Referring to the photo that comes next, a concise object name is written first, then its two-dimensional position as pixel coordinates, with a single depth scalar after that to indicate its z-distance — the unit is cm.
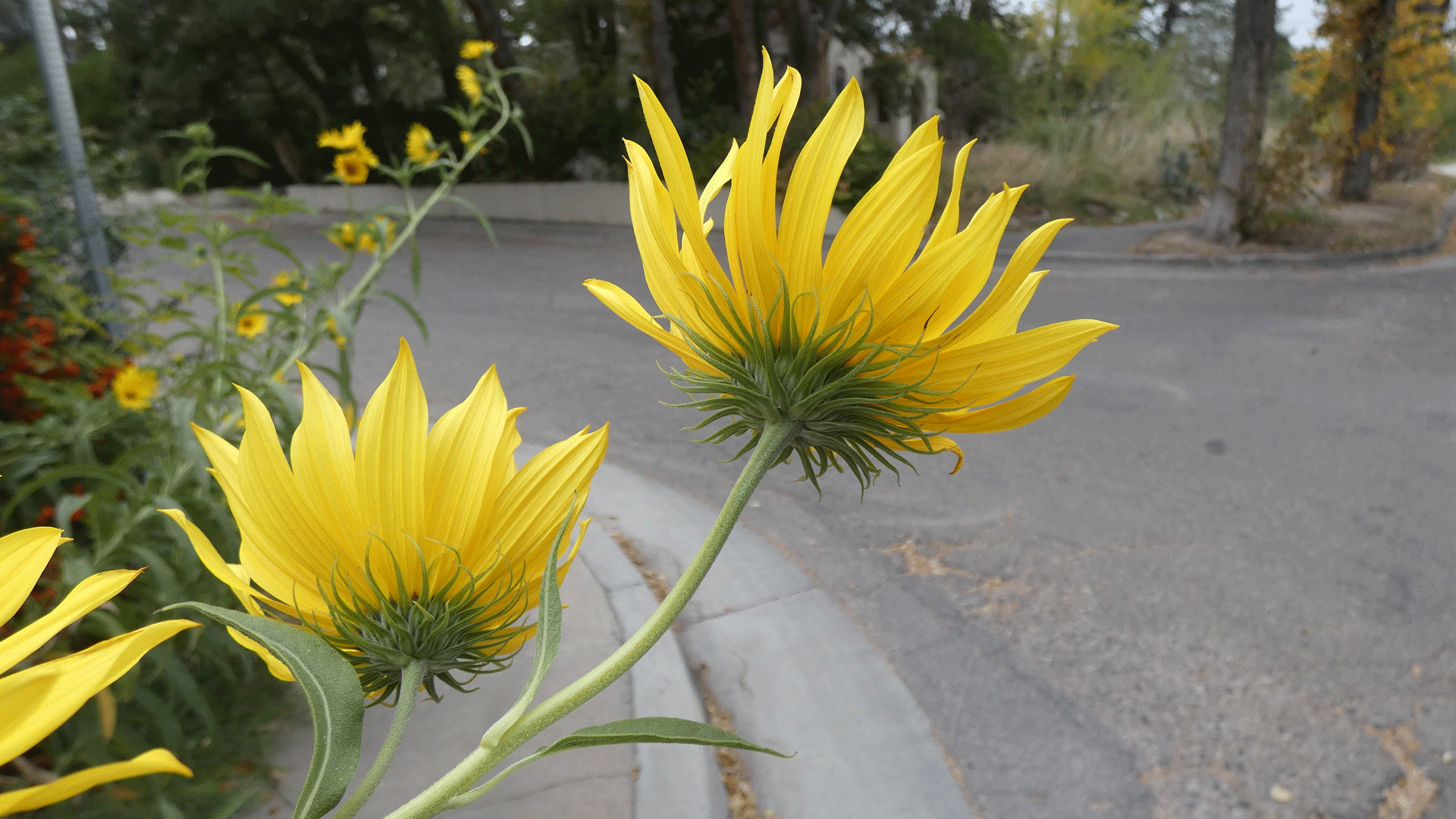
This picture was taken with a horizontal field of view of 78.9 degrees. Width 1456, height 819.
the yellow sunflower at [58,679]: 20
